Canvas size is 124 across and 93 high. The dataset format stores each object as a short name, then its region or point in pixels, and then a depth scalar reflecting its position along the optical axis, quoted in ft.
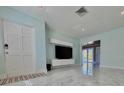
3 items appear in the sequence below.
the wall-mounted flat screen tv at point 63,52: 16.13
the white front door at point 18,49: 8.80
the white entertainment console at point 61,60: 14.99
